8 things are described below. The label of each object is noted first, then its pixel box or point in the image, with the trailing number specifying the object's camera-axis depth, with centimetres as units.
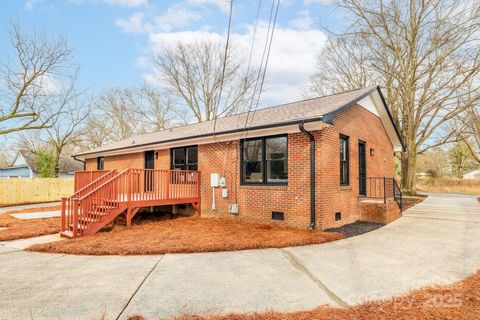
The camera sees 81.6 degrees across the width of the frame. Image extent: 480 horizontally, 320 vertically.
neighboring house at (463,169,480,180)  5596
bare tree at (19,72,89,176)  2095
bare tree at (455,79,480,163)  1866
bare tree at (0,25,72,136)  1722
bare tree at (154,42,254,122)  2695
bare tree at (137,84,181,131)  3073
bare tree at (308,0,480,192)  1680
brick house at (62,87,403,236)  731
